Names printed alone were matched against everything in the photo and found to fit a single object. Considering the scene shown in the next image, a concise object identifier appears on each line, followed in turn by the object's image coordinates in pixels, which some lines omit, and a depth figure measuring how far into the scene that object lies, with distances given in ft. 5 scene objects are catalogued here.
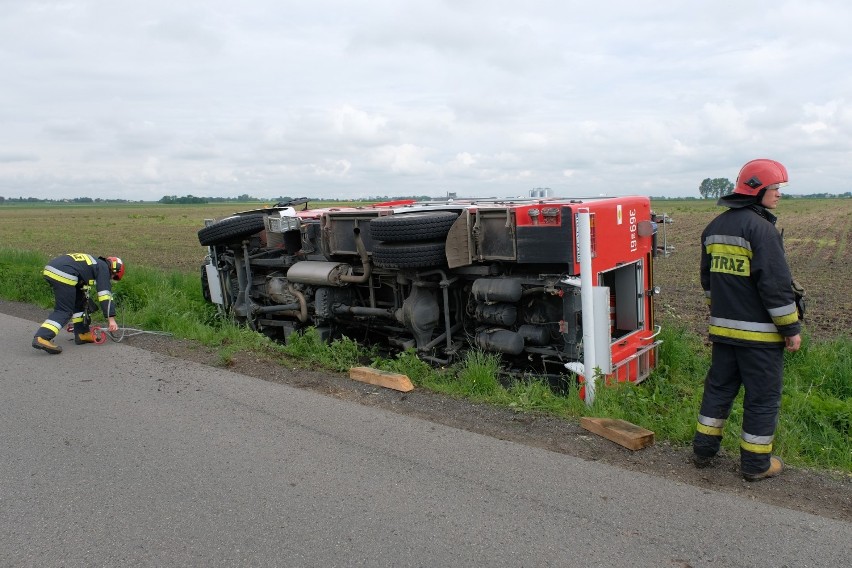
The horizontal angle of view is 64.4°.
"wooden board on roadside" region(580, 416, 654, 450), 13.91
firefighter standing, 12.45
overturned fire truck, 19.11
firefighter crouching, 26.76
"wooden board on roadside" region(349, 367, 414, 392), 18.99
